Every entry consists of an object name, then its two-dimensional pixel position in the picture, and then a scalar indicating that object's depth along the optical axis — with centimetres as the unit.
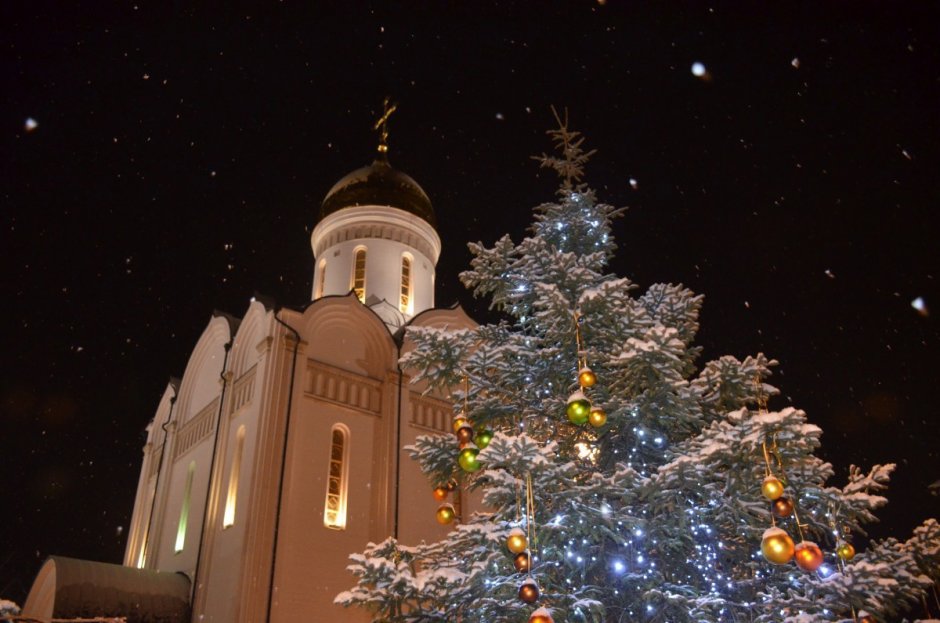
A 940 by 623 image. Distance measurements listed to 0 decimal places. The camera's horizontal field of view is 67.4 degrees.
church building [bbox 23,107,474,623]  1266
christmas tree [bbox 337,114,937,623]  510
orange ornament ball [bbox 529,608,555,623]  436
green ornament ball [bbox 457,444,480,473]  575
